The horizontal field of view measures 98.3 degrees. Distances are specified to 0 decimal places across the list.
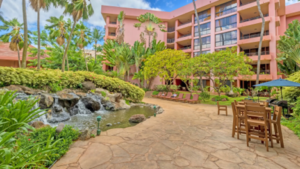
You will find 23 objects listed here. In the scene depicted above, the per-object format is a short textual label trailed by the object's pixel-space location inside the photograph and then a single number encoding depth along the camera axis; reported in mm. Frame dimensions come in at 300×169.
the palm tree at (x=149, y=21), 22062
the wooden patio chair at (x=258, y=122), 3004
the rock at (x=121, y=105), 9638
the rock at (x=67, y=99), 7467
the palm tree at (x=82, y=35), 17688
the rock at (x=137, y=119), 6070
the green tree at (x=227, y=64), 11422
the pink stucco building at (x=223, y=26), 17391
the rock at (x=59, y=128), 3384
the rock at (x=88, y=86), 9695
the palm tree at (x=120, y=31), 22203
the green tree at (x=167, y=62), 15414
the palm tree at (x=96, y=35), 24094
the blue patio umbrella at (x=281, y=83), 5775
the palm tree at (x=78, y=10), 11537
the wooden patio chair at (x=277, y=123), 3192
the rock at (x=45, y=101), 6609
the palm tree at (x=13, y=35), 15047
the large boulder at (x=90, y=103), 8539
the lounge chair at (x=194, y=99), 11922
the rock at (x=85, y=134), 3568
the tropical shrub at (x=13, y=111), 2221
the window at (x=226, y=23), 20156
